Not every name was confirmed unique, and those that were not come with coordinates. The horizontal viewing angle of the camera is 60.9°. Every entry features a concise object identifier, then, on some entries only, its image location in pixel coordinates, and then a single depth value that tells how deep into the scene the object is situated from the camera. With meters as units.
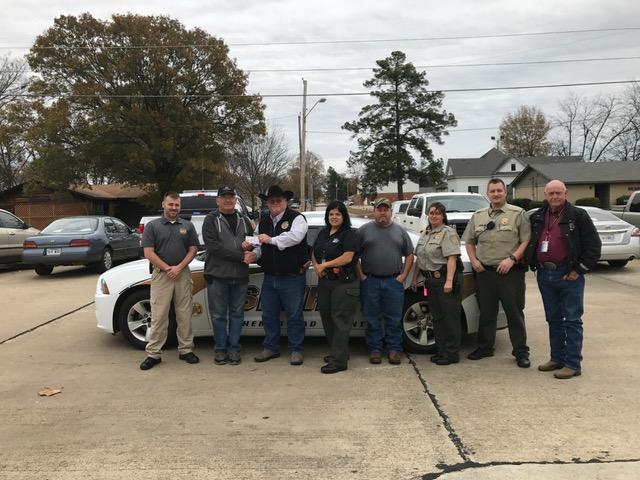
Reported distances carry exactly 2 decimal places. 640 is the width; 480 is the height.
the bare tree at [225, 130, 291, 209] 45.25
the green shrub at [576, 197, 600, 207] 38.56
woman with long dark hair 5.11
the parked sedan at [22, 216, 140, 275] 12.43
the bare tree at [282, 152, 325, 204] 64.69
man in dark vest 5.27
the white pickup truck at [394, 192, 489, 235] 13.81
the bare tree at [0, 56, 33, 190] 32.94
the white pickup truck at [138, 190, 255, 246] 12.26
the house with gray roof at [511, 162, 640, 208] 44.72
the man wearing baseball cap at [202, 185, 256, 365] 5.34
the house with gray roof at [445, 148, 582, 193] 70.06
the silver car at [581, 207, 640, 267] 11.48
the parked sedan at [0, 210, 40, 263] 13.58
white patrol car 5.68
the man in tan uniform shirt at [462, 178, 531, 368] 5.15
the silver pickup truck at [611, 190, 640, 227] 14.26
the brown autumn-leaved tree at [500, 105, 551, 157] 77.00
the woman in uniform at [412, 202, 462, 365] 5.24
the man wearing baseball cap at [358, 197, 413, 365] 5.28
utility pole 32.42
